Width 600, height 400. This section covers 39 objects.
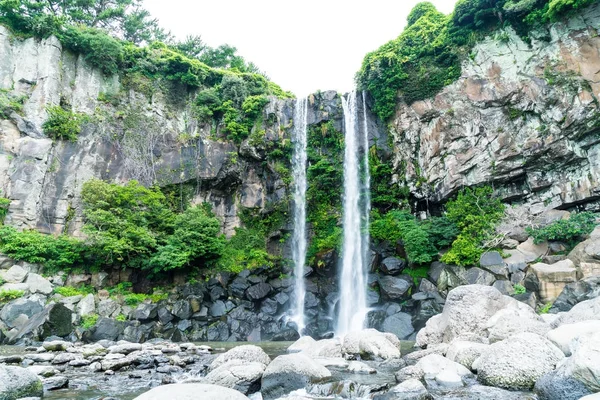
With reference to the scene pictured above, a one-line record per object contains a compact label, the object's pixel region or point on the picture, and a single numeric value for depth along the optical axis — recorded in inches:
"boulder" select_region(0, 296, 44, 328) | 551.8
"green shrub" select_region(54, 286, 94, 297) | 649.0
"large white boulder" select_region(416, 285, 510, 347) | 382.3
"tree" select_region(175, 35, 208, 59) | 1214.9
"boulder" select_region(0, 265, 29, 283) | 618.8
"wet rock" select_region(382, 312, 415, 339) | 585.6
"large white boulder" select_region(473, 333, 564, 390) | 226.3
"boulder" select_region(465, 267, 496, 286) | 597.6
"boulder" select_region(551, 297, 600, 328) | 303.7
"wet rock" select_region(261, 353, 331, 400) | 243.9
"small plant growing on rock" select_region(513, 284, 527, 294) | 546.8
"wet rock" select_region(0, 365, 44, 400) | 207.9
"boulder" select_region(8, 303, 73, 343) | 509.0
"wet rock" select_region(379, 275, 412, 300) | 666.2
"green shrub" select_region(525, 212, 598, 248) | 584.1
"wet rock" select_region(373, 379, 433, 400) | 213.6
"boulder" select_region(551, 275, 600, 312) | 468.8
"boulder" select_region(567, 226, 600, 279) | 516.1
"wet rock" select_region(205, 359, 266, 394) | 245.4
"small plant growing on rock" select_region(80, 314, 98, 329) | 594.9
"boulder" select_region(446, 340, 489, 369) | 282.6
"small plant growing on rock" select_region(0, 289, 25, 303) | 580.7
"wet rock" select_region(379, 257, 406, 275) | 711.7
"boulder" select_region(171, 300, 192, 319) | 670.5
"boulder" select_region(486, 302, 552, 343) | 314.3
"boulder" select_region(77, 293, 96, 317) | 622.9
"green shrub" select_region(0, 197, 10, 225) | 690.8
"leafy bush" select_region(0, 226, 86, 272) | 653.3
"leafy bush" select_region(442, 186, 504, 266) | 649.0
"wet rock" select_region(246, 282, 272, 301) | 719.1
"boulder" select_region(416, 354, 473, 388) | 250.7
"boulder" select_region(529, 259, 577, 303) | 522.0
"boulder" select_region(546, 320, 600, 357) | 244.4
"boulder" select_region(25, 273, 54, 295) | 625.3
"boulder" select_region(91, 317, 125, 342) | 551.8
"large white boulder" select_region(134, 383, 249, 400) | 138.9
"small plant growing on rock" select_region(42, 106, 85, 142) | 795.4
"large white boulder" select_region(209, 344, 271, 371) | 311.6
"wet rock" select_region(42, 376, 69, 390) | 250.8
